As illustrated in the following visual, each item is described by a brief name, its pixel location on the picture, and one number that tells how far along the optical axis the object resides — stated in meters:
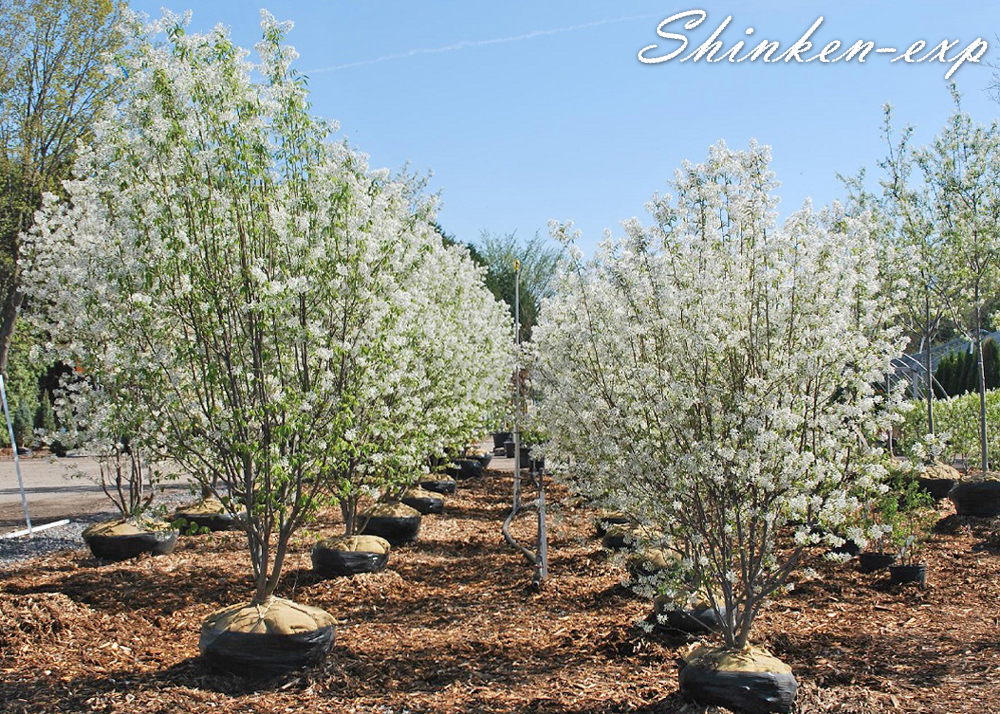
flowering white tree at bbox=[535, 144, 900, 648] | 4.37
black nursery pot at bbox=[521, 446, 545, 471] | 18.56
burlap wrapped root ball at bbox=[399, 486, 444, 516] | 11.73
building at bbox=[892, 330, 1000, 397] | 33.16
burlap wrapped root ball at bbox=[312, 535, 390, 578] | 7.46
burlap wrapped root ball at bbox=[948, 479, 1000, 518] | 9.87
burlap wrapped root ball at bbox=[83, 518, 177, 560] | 8.27
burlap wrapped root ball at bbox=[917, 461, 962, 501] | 11.07
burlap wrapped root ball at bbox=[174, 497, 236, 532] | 9.56
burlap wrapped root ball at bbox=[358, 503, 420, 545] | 9.18
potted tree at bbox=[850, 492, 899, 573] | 6.96
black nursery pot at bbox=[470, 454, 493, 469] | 17.58
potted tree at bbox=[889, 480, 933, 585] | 7.29
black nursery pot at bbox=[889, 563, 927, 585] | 7.30
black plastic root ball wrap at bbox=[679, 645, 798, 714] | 4.30
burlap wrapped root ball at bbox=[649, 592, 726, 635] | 5.36
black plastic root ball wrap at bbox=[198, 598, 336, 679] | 4.98
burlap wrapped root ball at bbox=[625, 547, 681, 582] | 6.35
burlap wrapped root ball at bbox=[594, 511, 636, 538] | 8.70
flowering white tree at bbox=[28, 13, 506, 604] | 5.02
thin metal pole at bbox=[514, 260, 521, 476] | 9.06
